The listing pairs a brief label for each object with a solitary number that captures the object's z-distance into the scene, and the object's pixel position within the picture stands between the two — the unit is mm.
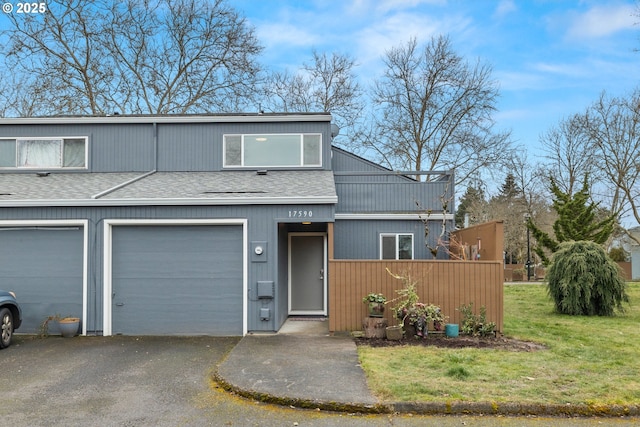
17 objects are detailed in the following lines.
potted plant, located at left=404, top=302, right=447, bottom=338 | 8398
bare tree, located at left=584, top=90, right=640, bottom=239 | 27000
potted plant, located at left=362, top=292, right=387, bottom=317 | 8742
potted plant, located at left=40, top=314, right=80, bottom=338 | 8992
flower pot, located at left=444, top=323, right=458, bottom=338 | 8656
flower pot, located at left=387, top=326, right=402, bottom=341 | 8383
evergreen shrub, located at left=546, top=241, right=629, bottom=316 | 12086
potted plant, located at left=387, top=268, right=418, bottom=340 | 8398
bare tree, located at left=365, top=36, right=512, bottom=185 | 24969
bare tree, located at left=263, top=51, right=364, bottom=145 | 26578
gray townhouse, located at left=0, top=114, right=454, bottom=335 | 9258
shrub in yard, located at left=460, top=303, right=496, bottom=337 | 8688
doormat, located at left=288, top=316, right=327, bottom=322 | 10852
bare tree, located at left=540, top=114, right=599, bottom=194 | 29156
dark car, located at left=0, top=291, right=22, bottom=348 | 8148
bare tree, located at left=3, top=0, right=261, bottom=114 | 22828
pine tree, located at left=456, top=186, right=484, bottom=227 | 30342
